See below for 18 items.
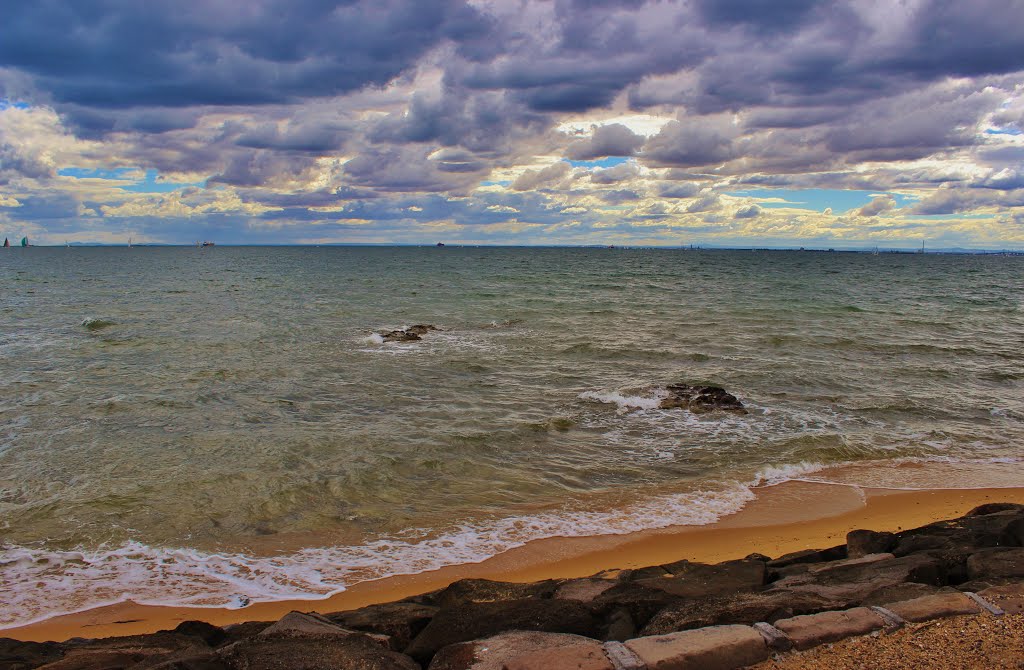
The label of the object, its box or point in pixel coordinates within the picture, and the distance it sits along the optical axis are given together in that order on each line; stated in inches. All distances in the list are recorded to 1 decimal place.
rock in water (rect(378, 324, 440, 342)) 998.1
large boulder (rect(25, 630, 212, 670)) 198.8
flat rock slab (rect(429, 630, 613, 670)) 169.6
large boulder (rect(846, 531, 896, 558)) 290.0
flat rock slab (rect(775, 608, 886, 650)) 179.6
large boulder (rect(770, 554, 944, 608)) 222.2
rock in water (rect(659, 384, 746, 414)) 599.2
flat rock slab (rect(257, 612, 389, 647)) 201.5
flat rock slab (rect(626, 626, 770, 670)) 167.5
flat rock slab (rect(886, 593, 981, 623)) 190.2
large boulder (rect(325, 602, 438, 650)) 220.5
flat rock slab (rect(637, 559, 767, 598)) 243.4
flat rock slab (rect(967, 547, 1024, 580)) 230.7
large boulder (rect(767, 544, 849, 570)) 287.4
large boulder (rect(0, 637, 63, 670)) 203.3
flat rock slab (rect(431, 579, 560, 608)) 243.3
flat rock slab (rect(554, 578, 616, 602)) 240.5
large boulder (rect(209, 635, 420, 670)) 183.1
